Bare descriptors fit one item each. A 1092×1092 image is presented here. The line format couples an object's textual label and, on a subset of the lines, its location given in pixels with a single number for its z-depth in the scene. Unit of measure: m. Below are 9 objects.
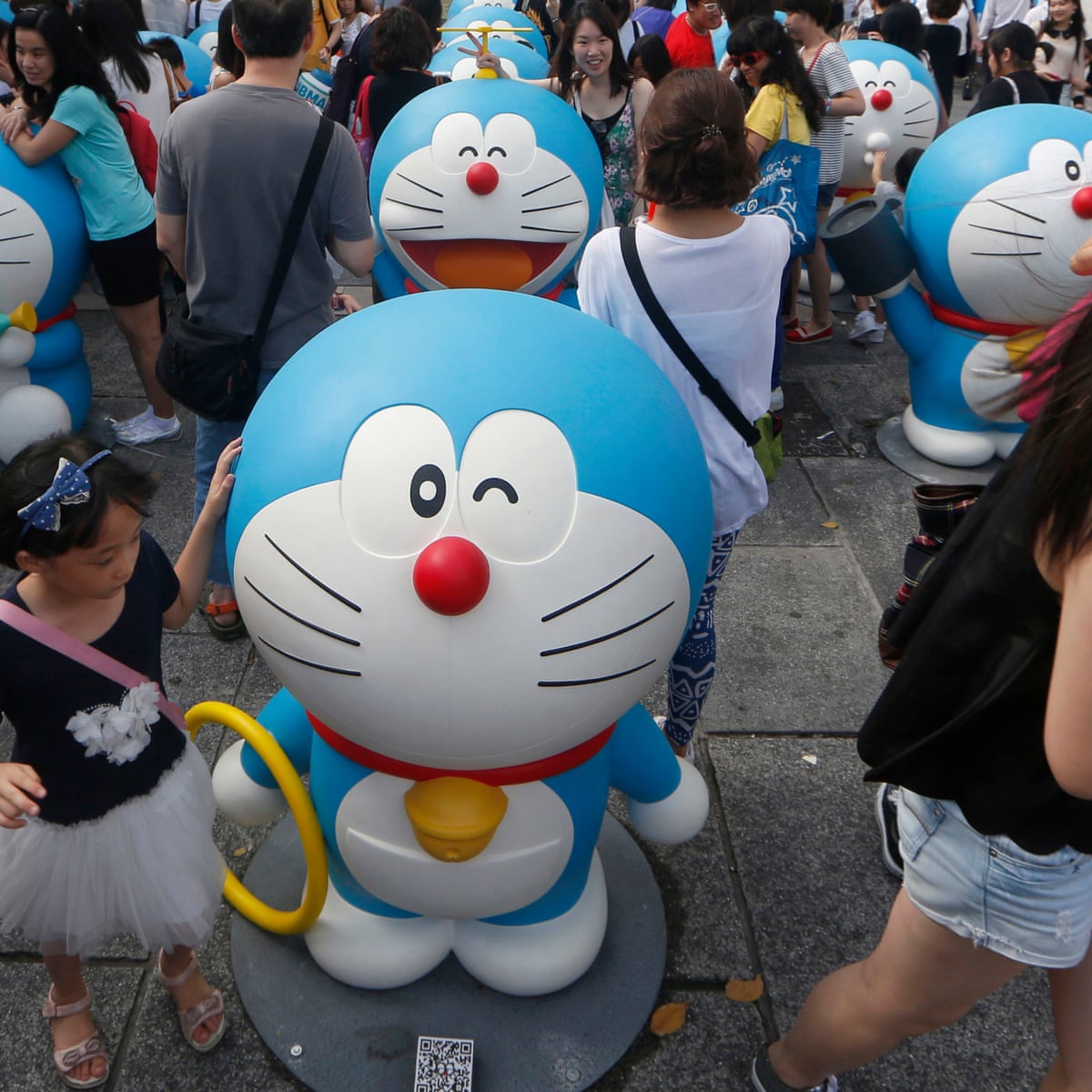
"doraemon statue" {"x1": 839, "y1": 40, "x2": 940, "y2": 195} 6.33
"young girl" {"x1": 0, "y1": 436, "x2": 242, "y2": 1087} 1.75
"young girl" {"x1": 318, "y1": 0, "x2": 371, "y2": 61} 7.53
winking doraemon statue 1.71
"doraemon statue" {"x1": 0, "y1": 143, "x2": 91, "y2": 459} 4.04
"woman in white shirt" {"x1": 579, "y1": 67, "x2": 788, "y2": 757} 2.35
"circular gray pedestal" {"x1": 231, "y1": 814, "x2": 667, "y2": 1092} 2.32
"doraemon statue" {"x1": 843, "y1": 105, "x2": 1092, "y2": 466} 4.11
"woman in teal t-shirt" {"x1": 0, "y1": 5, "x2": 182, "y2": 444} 3.90
